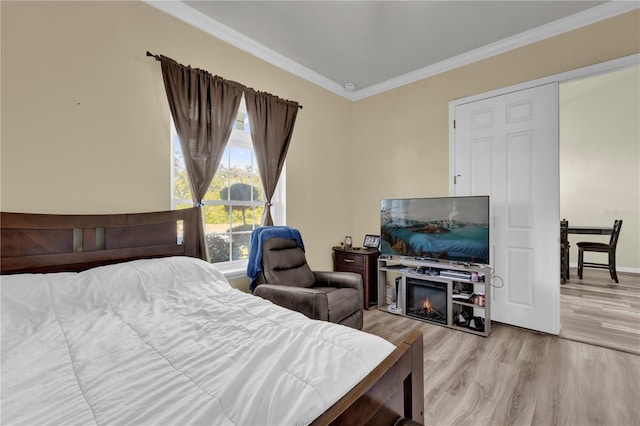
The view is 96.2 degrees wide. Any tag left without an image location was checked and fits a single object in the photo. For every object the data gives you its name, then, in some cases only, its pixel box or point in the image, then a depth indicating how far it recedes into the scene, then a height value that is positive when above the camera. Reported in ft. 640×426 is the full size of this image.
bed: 2.49 -1.66
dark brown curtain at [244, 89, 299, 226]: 9.78 +2.87
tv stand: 9.27 -2.76
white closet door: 8.91 +0.81
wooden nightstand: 11.56 -2.19
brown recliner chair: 7.31 -2.17
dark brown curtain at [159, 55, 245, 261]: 7.74 +2.71
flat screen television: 9.27 -0.50
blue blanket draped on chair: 8.77 -1.07
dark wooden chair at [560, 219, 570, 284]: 14.55 -2.02
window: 9.11 +0.45
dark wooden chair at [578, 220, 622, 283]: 14.64 -1.84
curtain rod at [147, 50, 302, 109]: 7.40 +4.08
